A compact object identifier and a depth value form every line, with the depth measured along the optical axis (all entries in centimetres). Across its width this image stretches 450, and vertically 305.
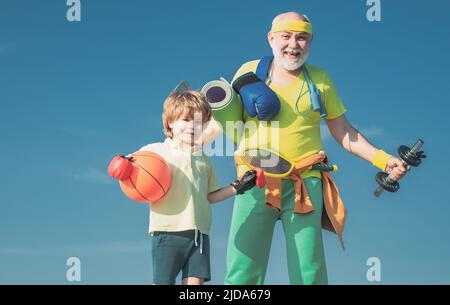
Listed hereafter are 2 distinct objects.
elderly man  586
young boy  541
